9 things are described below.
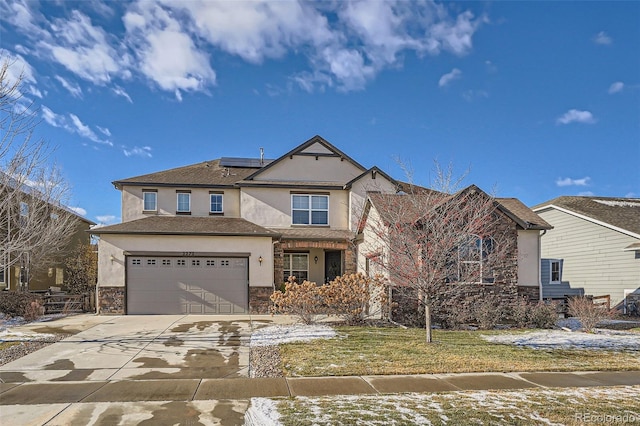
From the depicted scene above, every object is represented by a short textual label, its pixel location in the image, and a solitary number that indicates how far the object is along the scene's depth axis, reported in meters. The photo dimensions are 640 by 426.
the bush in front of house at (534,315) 14.39
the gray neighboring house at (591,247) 18.59
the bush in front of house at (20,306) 14.90
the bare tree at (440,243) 11.05
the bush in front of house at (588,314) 12.96
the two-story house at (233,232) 16.55
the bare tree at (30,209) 10.00
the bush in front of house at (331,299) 13.60
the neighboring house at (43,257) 18.34
